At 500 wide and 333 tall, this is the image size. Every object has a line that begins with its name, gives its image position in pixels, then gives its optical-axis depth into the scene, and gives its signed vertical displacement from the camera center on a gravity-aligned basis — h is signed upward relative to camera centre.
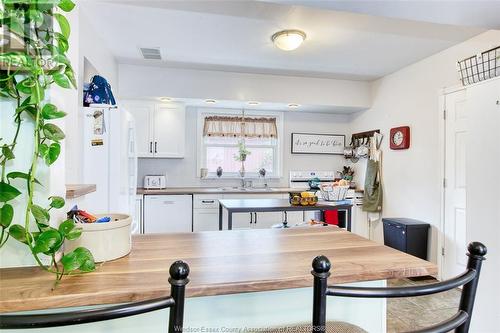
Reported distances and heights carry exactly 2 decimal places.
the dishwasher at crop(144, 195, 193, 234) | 3.95 -0.67
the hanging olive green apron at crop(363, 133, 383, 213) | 4.15 -0.21
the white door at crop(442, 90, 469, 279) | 2.93 -0.21
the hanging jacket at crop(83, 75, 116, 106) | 2.25 +0.55
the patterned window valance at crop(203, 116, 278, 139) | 4.67 +0.62
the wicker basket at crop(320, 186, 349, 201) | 3.29 -0.31
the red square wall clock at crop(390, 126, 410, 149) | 3.65 +0.37
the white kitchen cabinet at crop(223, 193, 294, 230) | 4.05 -0.76
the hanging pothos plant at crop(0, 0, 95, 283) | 0.76 +0.21
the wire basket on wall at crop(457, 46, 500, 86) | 2.42 +0.88
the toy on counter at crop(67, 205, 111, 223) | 1.04 -0.20
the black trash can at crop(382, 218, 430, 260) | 3.23 -0.79
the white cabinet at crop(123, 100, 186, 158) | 4.11 +0.53
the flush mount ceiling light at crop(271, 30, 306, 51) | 2.68 +1.18
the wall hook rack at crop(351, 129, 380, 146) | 4.36 +0.48
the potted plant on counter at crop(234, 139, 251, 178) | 4.69 +0.17
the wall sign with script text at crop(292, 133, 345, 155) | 4.94 +0.37
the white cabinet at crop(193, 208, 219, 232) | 4.07 -0.77
